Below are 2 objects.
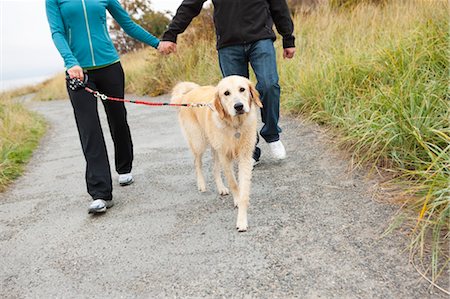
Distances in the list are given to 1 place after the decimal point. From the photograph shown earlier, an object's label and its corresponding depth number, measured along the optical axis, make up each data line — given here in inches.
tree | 715.7
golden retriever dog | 109.4
